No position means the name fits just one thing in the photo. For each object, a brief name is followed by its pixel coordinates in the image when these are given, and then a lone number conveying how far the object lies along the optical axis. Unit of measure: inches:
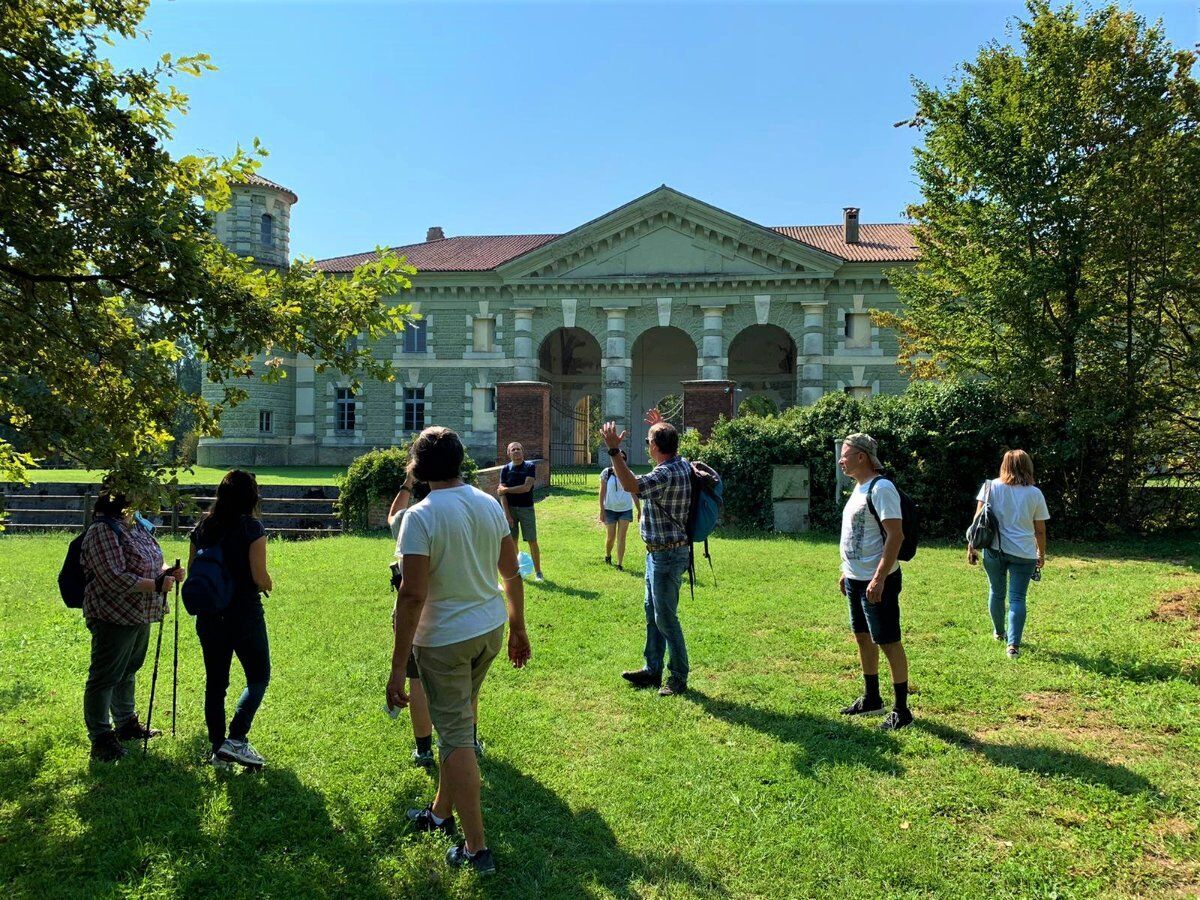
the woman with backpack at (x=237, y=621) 180.5
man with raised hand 233.1
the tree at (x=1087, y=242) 558.9
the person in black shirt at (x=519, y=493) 405.7
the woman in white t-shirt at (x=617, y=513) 443.1
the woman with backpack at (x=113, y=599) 189.0
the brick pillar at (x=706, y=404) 748.0
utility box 636.7
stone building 1298.0
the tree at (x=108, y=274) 162.4
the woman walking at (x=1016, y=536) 276.7
